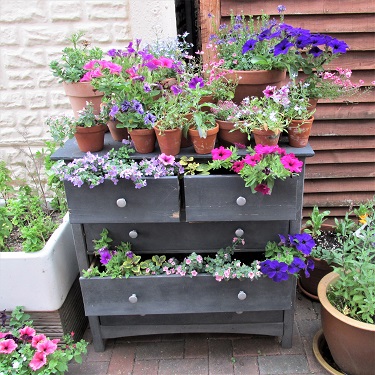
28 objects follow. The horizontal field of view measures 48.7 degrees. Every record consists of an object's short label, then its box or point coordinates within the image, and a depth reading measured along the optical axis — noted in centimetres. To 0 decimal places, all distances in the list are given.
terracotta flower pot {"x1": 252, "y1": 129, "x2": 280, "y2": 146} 192
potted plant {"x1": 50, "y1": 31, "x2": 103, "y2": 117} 219
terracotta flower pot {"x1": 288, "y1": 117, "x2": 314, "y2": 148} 196
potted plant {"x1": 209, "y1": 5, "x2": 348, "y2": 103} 198
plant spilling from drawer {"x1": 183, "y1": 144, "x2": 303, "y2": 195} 181
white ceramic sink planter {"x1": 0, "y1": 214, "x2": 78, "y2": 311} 226
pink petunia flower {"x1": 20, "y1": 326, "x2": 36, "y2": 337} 219
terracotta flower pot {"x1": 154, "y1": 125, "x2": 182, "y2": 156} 192
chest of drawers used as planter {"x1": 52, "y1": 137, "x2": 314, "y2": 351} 197
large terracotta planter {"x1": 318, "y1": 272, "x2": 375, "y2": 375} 204
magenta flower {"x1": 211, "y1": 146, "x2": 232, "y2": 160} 191
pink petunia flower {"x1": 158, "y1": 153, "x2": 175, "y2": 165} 193
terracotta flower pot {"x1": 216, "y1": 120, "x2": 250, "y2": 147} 202
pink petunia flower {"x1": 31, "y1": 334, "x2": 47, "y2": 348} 214
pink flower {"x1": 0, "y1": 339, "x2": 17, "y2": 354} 208
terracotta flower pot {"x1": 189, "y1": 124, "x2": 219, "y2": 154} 194
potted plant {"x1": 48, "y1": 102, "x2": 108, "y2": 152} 200
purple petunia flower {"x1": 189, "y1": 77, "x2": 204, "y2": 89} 200
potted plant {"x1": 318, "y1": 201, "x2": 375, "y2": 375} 205
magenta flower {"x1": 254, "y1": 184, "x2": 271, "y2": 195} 186
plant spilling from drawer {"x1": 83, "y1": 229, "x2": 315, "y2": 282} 207
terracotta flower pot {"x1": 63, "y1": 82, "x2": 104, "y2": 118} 218
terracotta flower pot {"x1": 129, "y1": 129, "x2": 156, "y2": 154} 196
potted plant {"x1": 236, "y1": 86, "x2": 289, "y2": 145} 190
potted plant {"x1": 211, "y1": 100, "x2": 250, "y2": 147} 199
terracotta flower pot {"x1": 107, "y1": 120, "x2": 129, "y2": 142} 211
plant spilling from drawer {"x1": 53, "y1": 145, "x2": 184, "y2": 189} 188
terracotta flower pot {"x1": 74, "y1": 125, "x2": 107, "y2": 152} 200
